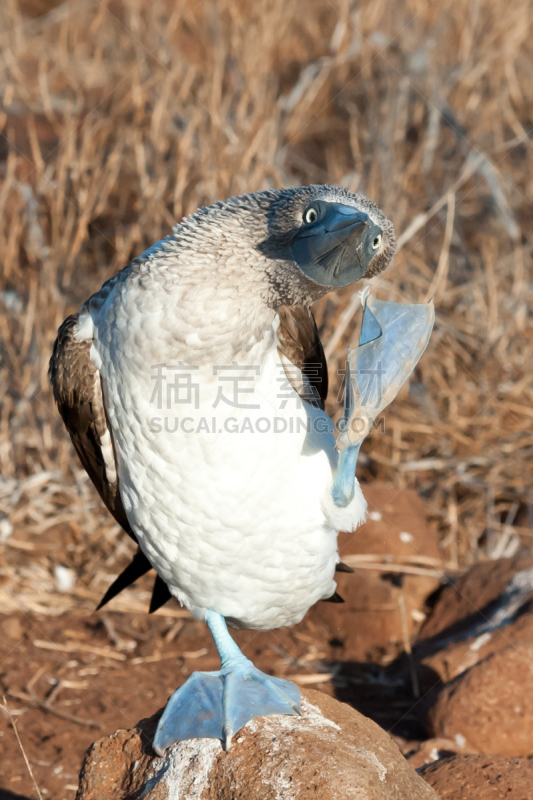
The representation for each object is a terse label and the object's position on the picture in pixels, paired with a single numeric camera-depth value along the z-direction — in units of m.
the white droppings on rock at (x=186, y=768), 3.82
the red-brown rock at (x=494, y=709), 5.57
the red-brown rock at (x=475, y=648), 5.90
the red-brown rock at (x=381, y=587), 7.23
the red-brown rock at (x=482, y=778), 4.23
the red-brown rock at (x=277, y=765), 3.64
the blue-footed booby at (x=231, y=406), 3.84
